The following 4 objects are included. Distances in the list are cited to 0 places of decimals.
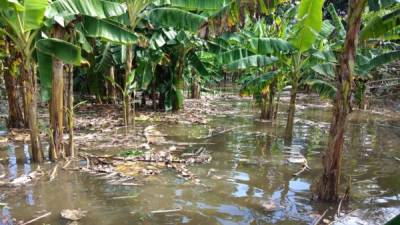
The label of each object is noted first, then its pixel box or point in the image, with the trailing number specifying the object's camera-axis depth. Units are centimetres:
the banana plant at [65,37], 776
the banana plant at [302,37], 861
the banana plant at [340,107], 608
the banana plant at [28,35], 754
